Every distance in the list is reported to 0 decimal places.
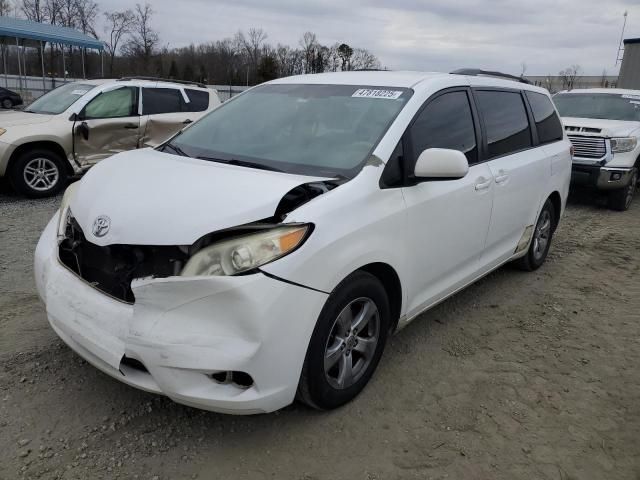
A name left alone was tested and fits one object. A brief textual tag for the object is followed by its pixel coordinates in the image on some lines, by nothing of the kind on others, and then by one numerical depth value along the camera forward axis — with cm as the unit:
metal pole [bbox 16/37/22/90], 2679
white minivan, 233
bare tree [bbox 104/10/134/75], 5803
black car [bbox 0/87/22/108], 2495
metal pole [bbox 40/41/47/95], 2573
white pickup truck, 855
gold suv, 730
